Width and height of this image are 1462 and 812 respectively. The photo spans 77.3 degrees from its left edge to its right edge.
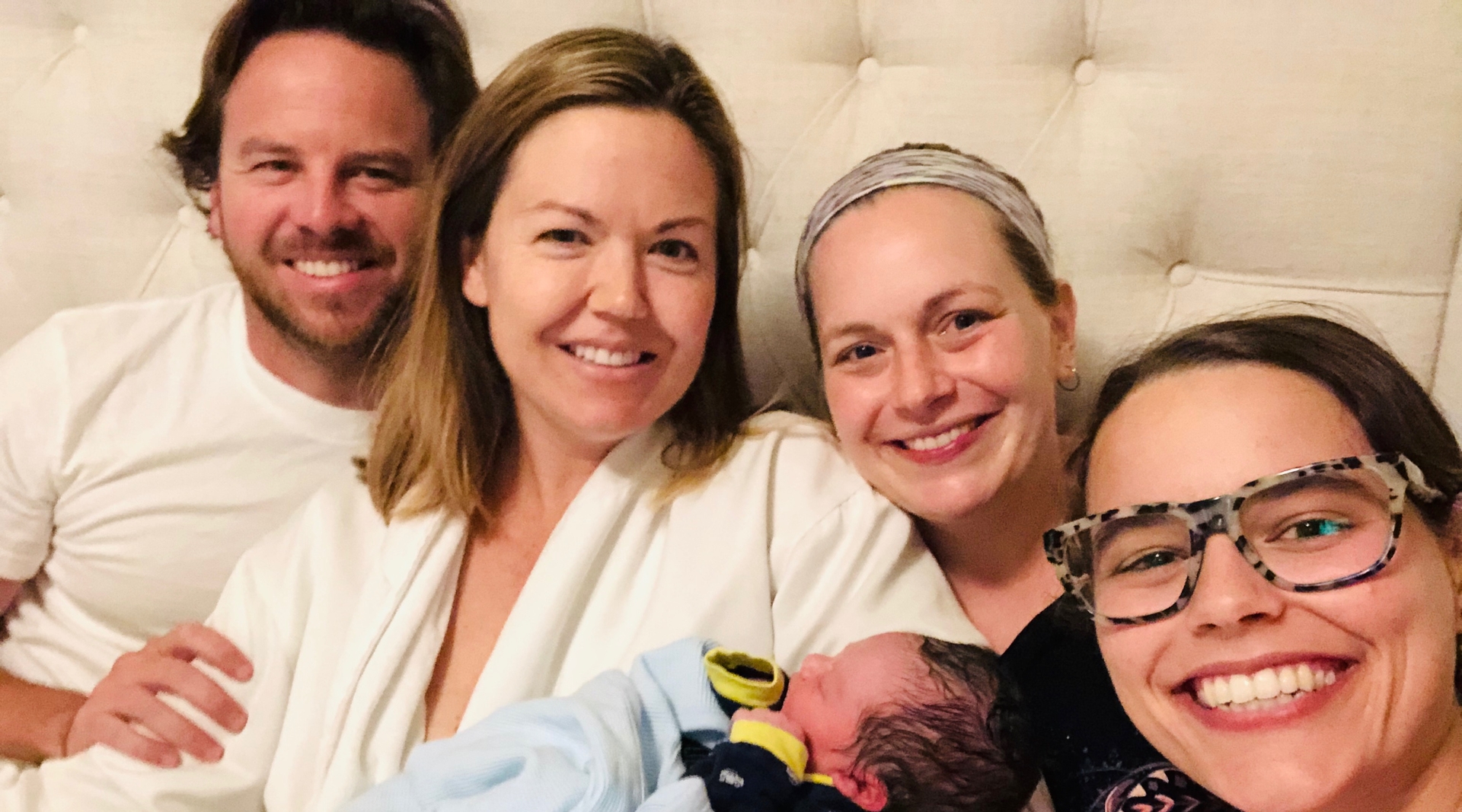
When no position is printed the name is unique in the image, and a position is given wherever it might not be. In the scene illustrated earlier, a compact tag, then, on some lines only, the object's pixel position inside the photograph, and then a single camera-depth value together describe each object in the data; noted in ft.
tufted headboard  4.07
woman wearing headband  3.43
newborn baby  2.99
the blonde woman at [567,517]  3.67
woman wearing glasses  2.32
